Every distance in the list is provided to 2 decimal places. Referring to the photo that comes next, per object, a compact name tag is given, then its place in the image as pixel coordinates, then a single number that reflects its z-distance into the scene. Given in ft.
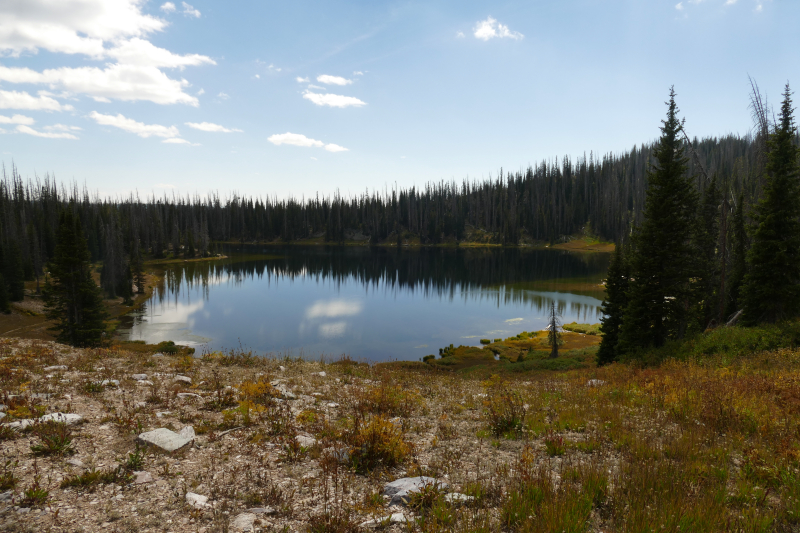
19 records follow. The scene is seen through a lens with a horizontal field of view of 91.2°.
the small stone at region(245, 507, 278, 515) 15.96
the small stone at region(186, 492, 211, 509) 16.25
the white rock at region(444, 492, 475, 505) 16.20
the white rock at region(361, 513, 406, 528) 15.08
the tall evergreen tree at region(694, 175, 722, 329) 108.88
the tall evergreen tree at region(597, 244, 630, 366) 92.43
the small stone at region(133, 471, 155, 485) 17.94
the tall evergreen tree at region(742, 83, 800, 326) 70.59
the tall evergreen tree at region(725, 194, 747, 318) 103.81
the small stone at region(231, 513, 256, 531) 14.87
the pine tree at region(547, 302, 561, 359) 108.17
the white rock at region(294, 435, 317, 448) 22.97
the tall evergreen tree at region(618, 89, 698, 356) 77.56
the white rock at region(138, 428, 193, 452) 21.71
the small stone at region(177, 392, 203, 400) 31.14
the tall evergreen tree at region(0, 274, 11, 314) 153.42
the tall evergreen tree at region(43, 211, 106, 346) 101.45
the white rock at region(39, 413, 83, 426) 23.17
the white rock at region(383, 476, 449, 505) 16.81
